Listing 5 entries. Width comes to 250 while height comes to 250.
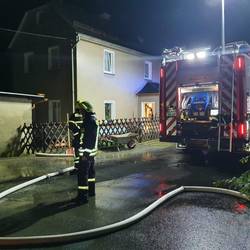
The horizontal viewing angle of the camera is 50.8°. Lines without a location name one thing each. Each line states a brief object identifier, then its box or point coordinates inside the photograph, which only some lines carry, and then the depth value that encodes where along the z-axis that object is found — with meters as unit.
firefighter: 4.67
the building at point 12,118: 9.52
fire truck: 7.08
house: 13.72
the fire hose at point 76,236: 3.21
